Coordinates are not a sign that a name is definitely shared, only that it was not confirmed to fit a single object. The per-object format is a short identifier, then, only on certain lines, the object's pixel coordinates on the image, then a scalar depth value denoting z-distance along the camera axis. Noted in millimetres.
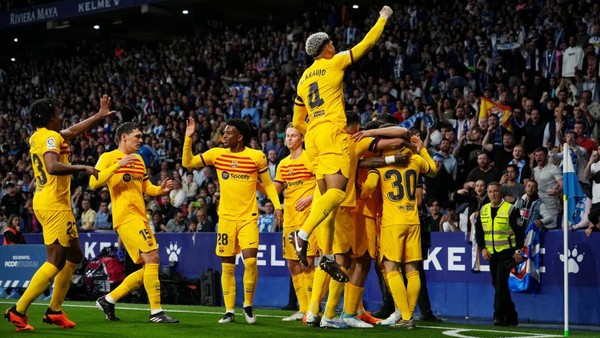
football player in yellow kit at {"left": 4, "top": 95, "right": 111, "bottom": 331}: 10453
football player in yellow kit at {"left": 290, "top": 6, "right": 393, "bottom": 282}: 9672
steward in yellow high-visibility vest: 12867
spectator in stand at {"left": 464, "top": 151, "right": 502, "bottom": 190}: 15742
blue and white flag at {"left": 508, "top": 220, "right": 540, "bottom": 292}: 13930
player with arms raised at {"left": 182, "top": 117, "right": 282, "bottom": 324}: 11336
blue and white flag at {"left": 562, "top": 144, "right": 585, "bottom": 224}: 10023
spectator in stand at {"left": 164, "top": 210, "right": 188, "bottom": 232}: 20469
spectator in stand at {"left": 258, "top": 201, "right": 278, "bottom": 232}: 18688
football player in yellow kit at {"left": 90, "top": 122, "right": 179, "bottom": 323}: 11281
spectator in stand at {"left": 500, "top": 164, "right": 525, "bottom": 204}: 14788
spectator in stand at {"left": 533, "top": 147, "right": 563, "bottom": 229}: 14930
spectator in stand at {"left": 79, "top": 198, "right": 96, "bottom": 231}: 23047
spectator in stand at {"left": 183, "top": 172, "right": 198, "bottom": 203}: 22031
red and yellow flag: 17797
